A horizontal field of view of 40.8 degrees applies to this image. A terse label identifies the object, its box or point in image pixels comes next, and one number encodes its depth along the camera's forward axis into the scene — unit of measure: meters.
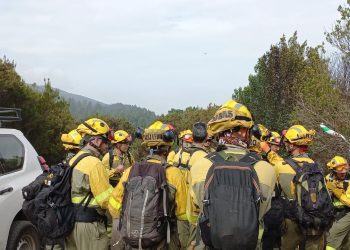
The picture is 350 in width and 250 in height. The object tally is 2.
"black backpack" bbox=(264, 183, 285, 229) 5.28
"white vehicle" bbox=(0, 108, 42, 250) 6.23
